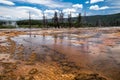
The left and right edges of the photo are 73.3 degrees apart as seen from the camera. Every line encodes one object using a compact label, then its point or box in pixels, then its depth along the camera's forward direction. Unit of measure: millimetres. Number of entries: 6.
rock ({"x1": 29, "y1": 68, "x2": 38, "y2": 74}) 4986
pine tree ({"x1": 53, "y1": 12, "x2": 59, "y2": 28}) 45795
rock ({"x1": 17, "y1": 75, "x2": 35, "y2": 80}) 4461
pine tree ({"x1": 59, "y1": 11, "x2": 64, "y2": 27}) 49855
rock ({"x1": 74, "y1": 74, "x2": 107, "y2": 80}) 4440
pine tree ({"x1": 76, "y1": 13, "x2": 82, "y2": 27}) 50814
